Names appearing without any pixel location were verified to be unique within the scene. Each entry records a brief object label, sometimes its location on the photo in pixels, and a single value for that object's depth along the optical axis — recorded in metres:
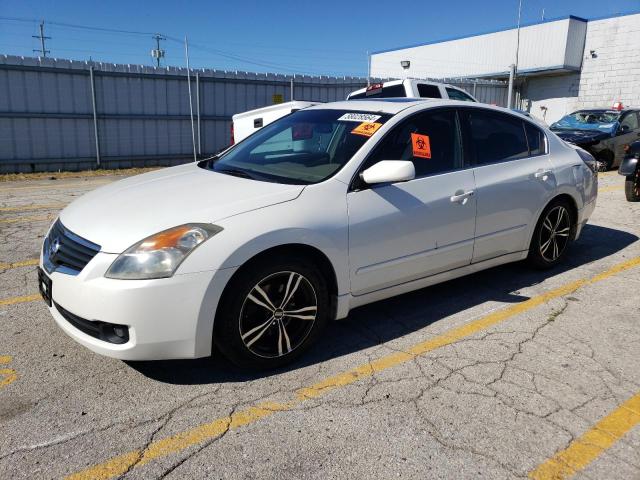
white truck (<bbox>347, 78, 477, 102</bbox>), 9.74
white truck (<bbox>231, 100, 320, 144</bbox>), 9.73
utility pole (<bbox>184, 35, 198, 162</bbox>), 14.27
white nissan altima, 2.78
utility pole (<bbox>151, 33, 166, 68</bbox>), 36.51
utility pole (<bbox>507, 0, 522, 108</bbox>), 18.60
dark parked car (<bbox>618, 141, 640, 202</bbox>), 8.34
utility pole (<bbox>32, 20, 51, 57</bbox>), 51.58
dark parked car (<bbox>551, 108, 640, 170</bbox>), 12.55
